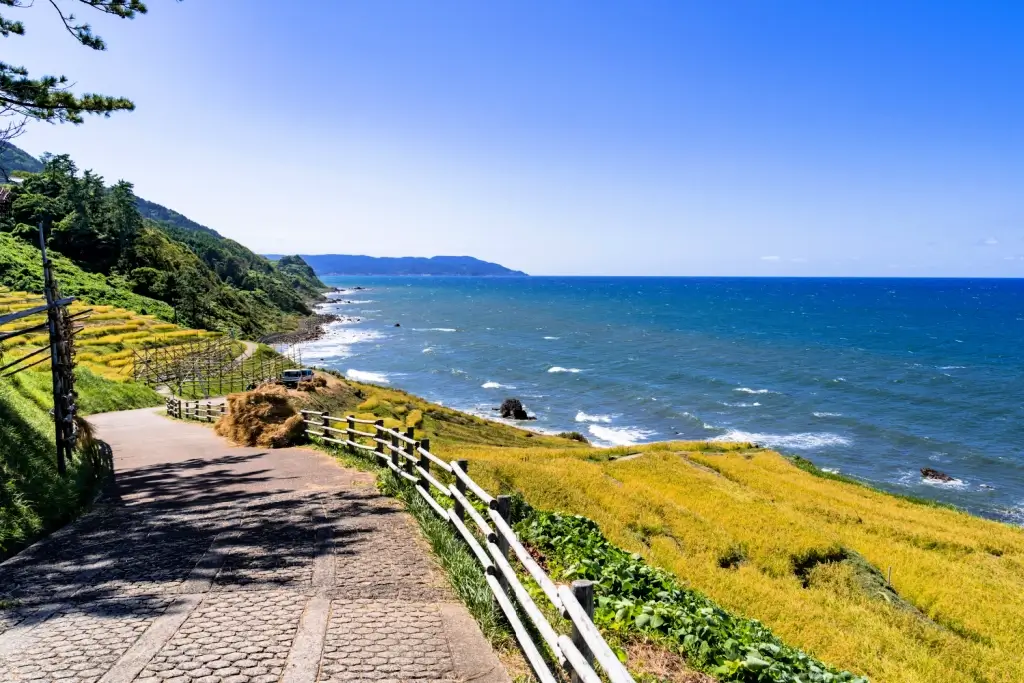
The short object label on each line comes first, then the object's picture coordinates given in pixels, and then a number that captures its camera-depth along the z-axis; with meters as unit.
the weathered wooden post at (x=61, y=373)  13.21
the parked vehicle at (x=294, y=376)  55.03
